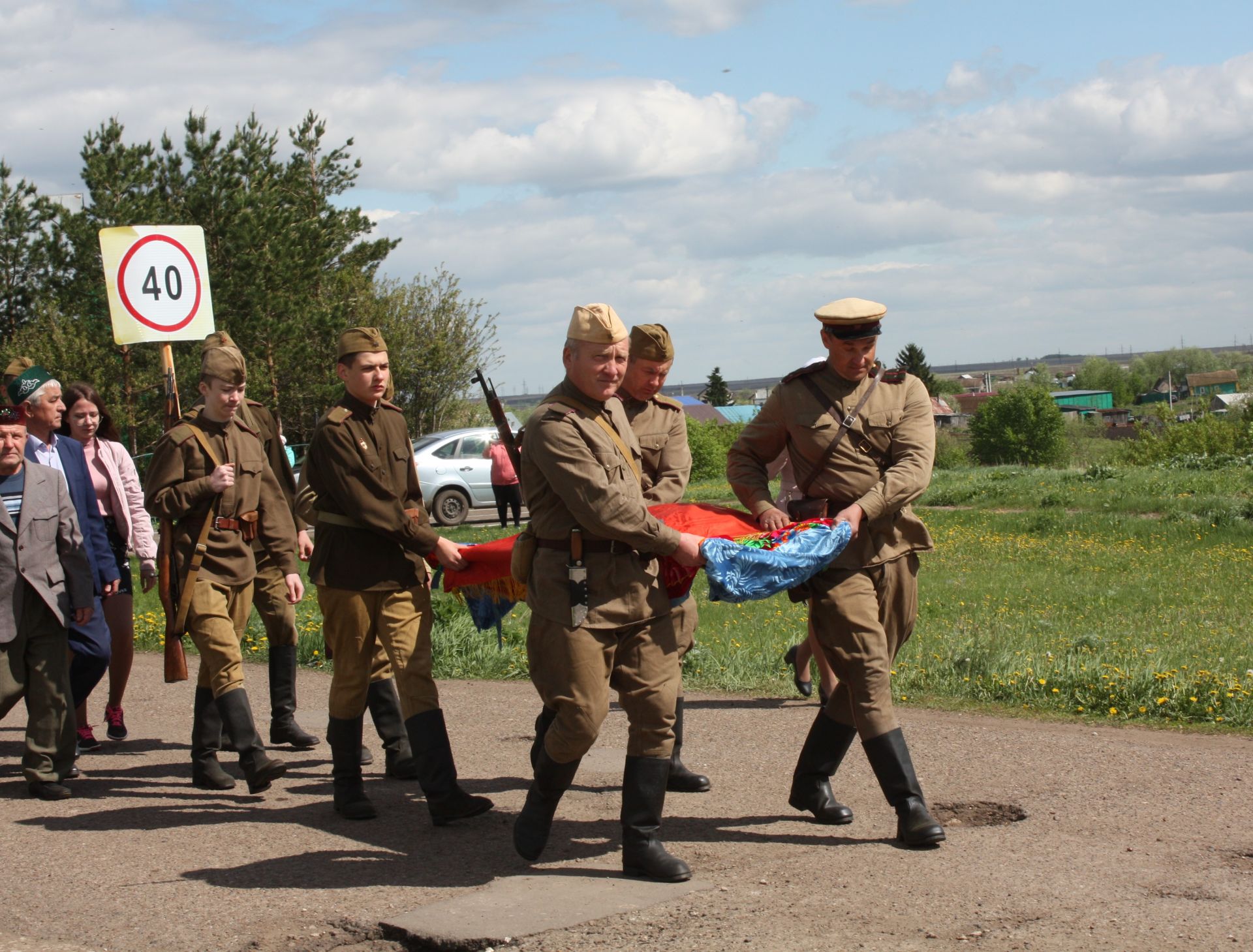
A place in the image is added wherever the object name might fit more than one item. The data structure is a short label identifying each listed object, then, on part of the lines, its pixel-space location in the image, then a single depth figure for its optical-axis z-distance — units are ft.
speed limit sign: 27.71
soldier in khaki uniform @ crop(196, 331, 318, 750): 24.40
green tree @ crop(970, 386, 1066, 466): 296.10
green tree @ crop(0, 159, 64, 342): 123.24
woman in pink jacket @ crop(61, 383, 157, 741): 25.94
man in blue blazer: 23.54
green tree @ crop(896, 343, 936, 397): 439.63
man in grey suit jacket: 21.88
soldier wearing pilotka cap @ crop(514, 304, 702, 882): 16.20
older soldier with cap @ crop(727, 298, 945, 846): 17.47
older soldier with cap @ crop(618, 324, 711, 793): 20.42
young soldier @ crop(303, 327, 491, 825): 19.52
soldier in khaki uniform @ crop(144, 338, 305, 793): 21.47
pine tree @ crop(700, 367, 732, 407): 465.47
